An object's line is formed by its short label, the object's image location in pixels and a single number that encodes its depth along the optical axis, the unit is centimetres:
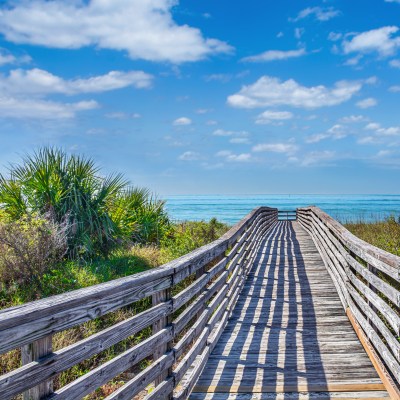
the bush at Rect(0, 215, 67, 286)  811
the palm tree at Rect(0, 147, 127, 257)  1038
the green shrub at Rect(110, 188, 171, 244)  1206
